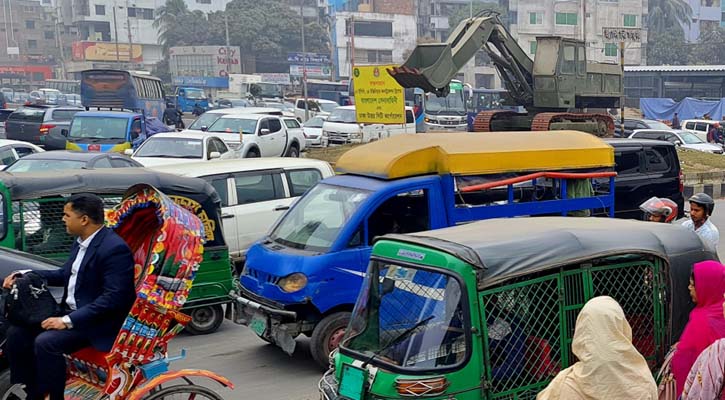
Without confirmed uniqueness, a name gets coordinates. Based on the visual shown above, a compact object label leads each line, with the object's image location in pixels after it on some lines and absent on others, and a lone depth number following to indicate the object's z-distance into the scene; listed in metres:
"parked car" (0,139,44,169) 16.95
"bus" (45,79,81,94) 64.94
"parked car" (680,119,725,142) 34.62
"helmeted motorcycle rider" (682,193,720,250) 7.41
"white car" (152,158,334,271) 10.69
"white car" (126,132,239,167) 16.42
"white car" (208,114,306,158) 21.88
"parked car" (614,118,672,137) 34.18
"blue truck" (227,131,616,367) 7.39
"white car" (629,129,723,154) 27.33
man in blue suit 4.61
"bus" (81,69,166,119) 33.81
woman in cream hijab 3.63
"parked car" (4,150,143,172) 12.59
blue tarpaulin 44.94
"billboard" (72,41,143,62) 83.50
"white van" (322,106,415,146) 29.50
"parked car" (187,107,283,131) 23.39
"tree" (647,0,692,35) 80.38
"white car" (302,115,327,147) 29.70
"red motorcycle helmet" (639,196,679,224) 8.01
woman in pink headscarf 4.49
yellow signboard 23.16
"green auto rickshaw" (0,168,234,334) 7.95
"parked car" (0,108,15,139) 34.63
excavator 19.58
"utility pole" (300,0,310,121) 36.62
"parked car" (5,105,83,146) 27.77
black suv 12.20
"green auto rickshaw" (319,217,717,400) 4.49
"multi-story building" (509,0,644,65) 70.94
